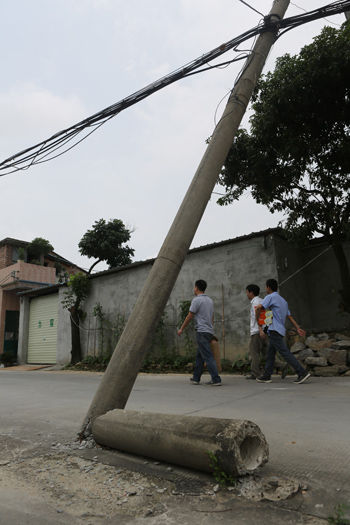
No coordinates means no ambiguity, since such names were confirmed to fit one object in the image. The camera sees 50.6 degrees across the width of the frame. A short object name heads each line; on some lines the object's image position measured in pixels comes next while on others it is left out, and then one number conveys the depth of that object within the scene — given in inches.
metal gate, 692.2
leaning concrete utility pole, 117.0
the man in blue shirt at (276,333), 248.1
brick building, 887.7
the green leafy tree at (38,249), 1092.5
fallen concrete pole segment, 78.4
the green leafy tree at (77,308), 585.6
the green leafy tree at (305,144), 321.4
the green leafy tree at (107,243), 1118.4
